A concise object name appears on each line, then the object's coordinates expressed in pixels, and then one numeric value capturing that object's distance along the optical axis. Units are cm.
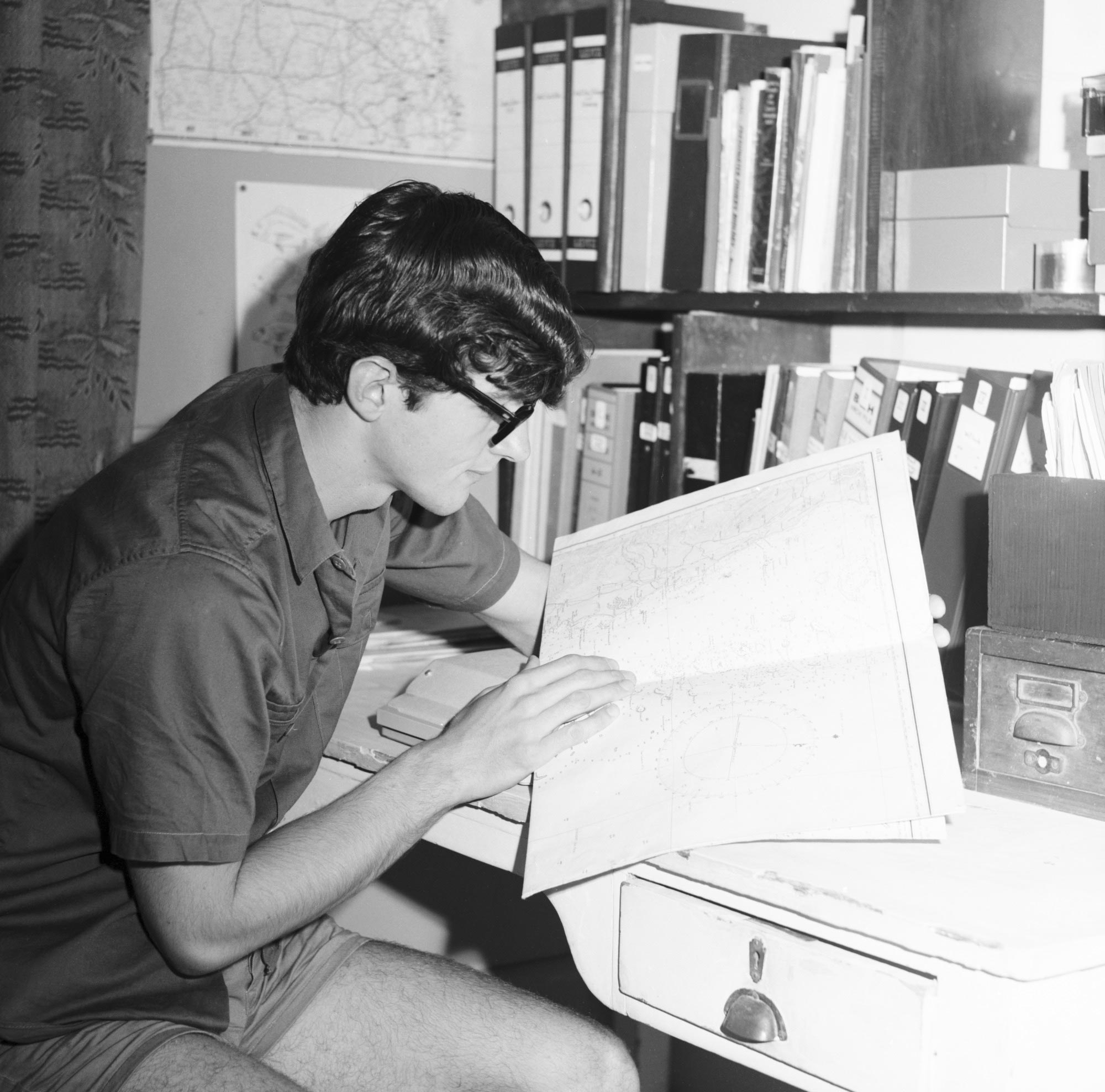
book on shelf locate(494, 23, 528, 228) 191
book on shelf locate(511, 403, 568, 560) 197
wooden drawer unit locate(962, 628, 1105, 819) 109
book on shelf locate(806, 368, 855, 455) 156
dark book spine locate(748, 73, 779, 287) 160
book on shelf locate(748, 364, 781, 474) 165
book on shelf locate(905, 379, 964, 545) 139
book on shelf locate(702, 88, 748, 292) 165
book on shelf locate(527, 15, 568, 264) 184
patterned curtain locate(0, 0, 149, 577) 165
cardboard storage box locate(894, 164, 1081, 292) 139
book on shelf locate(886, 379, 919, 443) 143
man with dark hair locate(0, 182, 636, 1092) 95
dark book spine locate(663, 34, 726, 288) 169
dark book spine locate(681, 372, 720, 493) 170
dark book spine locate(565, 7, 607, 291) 177
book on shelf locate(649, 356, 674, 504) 177
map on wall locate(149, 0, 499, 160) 185
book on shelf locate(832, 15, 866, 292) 154
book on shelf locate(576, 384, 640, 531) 184
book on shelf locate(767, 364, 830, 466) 160
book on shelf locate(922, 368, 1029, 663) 132
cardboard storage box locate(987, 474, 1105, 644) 111
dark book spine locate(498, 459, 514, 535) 202
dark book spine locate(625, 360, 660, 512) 181
